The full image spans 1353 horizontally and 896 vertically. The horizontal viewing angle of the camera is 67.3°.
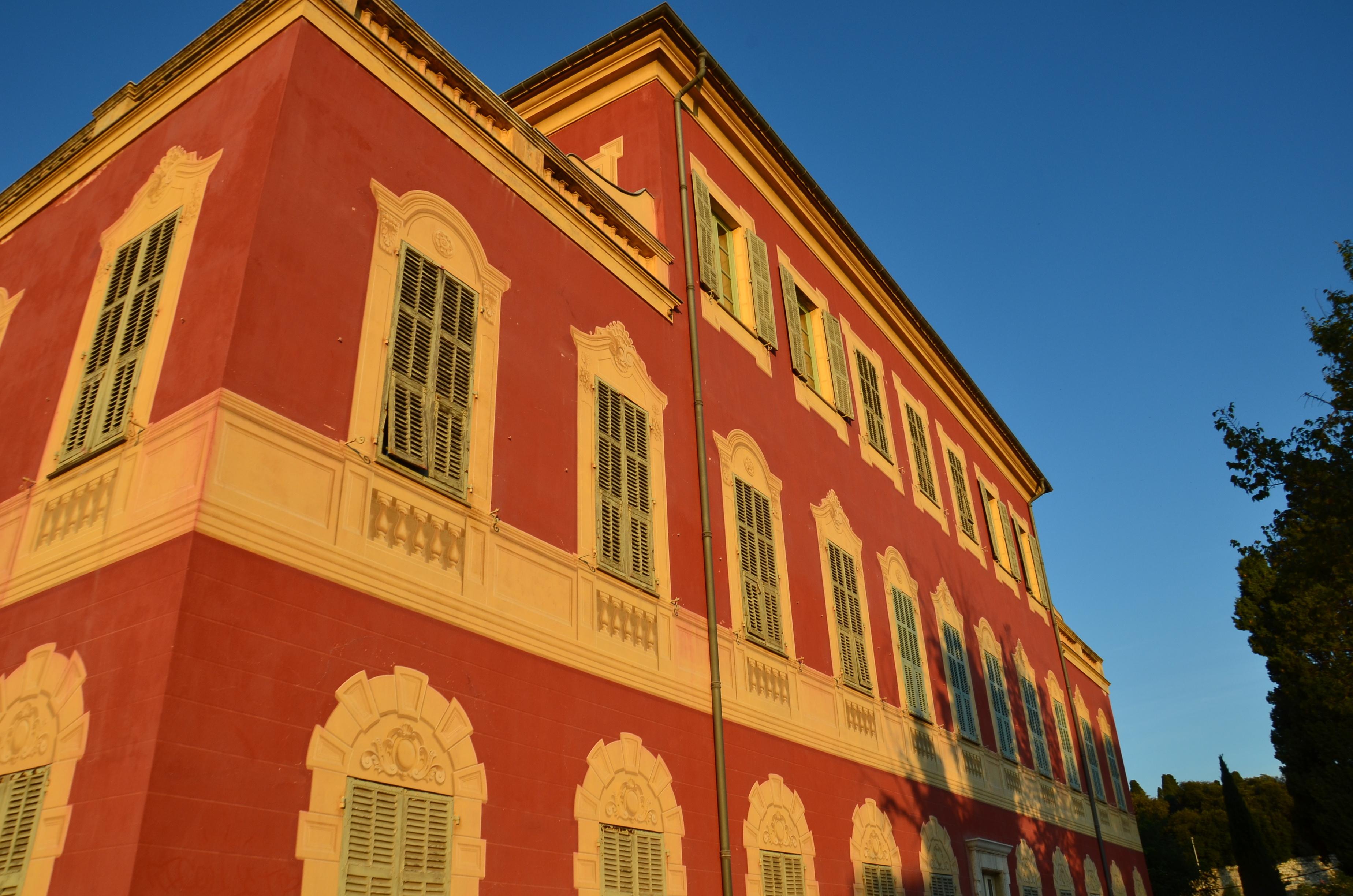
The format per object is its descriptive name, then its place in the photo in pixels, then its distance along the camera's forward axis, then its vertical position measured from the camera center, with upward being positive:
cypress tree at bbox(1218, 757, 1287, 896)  39.88 +3.13
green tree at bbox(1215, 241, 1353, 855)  15.41 +6.26
